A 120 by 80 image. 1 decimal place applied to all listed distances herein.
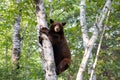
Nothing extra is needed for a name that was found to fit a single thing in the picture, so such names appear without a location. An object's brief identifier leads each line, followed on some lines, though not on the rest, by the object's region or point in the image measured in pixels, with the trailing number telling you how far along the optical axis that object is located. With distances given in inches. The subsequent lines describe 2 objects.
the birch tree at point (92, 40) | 266.7
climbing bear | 430.6
